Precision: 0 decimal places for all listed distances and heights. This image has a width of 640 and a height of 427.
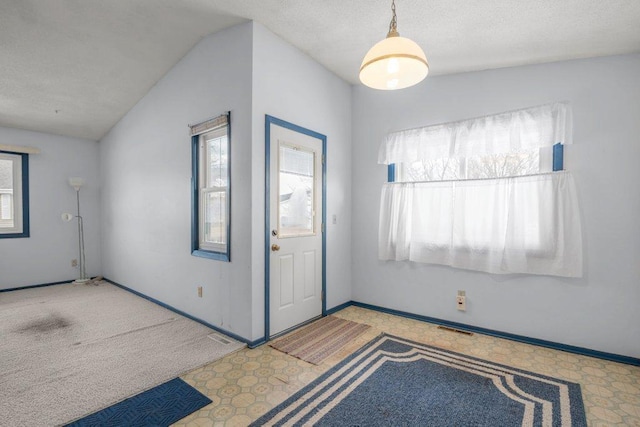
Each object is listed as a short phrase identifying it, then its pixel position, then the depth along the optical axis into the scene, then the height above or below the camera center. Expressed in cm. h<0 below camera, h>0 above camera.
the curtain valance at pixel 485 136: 279 +71
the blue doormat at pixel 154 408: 187 -129
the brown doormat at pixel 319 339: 275 -130
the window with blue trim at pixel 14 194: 483 +17
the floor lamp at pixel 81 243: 536 -66
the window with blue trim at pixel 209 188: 333 +19
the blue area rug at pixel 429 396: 190 -130
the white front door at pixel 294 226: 310 -22
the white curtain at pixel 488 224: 275 -18
